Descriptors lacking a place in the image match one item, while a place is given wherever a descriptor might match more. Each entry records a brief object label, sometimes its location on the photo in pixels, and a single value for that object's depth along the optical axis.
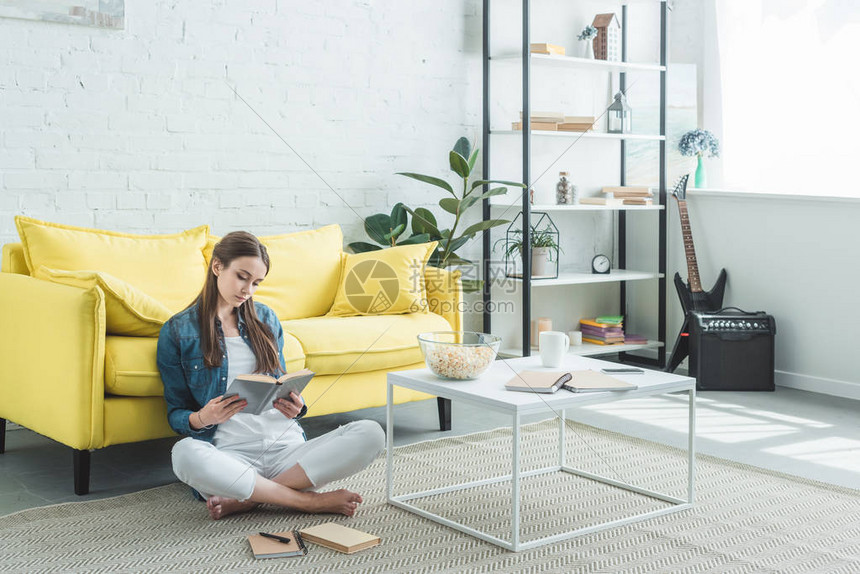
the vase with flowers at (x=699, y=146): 4.84
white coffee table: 2.30
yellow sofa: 2.70
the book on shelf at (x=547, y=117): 4.42
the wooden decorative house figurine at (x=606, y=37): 4.75
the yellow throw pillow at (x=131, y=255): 3.09
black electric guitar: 4.65
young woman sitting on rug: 2.50
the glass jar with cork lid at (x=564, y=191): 4.69
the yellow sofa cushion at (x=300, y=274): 3.55
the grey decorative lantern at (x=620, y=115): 4.80
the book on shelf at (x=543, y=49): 4.37
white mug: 2.71
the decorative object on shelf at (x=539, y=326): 4.68
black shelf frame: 4.26
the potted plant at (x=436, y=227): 4.21
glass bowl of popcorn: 2.54
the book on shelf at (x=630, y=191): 4.79
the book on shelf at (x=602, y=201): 4.68
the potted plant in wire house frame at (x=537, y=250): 4.48
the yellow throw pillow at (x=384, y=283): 3.59
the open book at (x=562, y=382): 2.43
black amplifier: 4.35
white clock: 4.91
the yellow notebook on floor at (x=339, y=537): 2.30
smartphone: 2.68
